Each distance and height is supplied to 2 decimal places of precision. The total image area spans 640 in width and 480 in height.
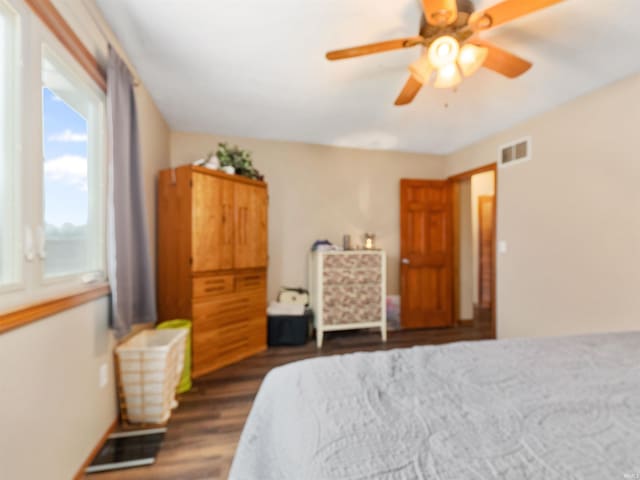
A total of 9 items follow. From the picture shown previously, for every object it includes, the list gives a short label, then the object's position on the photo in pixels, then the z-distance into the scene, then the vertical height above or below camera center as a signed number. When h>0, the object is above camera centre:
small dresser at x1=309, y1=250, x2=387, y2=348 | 3.30 -0.61
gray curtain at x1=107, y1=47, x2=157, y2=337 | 1.70 +0.14
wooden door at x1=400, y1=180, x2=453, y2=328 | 3.96 -0.24
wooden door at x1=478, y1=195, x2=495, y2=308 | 5.36 -0.20
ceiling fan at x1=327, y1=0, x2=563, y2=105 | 1.30 +0.98
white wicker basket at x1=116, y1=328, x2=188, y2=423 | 1.84 -0.90
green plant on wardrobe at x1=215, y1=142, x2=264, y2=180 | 2.95 +0.78
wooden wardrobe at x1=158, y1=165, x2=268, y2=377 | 2.53 -0.20
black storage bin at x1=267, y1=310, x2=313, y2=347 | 3.26 -1.02
